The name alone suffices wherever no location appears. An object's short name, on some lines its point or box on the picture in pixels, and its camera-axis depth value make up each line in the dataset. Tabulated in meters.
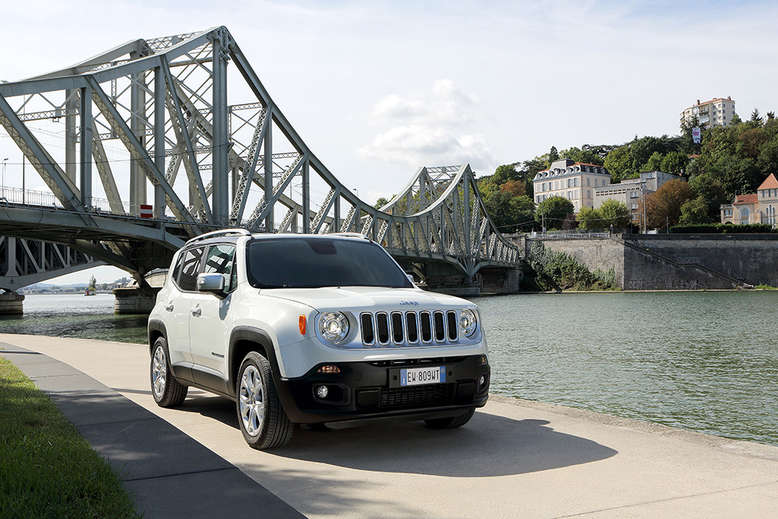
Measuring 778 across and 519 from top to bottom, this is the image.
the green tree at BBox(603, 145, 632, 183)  168.38
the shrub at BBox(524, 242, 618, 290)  100.81
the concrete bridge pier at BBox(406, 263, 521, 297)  98.19
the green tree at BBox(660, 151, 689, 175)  157.62
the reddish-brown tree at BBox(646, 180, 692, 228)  129.62
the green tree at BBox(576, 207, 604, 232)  128.25
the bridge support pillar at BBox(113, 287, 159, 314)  62.34
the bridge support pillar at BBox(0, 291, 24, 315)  64.31
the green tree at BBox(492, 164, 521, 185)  179.62
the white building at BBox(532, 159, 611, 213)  151.62
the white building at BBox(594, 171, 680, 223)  145.25
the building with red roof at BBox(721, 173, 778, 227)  123.12
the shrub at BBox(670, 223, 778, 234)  101.38
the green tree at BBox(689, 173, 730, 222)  129.25
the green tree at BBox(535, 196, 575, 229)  137.62
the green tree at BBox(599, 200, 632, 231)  125.81
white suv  5.95
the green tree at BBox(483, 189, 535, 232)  141.88
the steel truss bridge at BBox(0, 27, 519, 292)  34.31
